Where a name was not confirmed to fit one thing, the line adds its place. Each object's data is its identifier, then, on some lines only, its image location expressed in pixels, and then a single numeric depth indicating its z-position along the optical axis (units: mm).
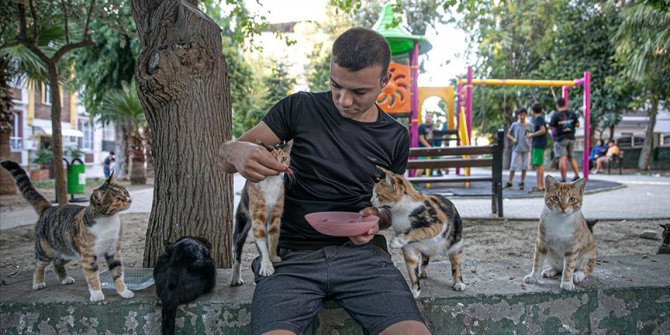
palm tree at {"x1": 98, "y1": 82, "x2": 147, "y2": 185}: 14461
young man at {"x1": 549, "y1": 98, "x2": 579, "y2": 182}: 10805
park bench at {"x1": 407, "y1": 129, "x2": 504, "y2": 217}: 7293
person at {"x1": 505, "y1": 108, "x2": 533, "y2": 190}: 11086
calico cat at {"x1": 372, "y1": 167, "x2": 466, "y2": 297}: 2404
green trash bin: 10547
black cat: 2355
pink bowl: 2031
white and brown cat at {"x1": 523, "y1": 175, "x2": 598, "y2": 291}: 2639
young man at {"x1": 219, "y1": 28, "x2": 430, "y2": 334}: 2043
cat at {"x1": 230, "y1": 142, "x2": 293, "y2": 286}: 2406
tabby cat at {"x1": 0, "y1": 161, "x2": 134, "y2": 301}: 2509
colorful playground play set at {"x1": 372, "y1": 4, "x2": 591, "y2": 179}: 11016
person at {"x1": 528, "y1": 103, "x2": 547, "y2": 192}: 10570
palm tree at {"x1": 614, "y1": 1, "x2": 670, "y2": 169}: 13852
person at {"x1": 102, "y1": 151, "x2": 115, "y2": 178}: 21019
